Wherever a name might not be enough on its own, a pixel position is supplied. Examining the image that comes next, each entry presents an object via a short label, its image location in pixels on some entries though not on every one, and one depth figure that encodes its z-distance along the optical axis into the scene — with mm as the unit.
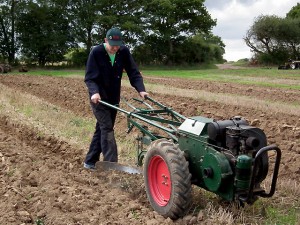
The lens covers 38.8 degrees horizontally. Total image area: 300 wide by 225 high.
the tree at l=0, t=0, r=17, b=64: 35500
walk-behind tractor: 3520
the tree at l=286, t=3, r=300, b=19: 52981
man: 5203
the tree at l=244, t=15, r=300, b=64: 40094
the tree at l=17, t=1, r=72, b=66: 35688
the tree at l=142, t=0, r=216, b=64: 37281
